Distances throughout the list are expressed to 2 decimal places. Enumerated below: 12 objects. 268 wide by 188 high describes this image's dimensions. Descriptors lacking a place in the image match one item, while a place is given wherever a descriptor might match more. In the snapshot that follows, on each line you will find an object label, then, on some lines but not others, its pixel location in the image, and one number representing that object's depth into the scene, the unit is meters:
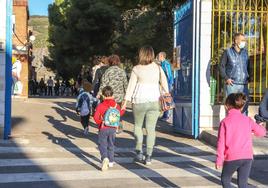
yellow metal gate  12.19
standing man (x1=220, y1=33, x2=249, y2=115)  10.80
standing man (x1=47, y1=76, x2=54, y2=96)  50.01
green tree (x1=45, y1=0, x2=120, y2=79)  41.25
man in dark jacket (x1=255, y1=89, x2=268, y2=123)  8.09
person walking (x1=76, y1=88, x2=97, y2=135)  12.84
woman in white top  8.98
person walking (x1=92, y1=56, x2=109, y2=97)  13.05
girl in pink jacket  5.96
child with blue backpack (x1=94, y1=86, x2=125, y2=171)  8.55
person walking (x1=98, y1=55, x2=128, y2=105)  10.39
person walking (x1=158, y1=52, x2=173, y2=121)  14.76
